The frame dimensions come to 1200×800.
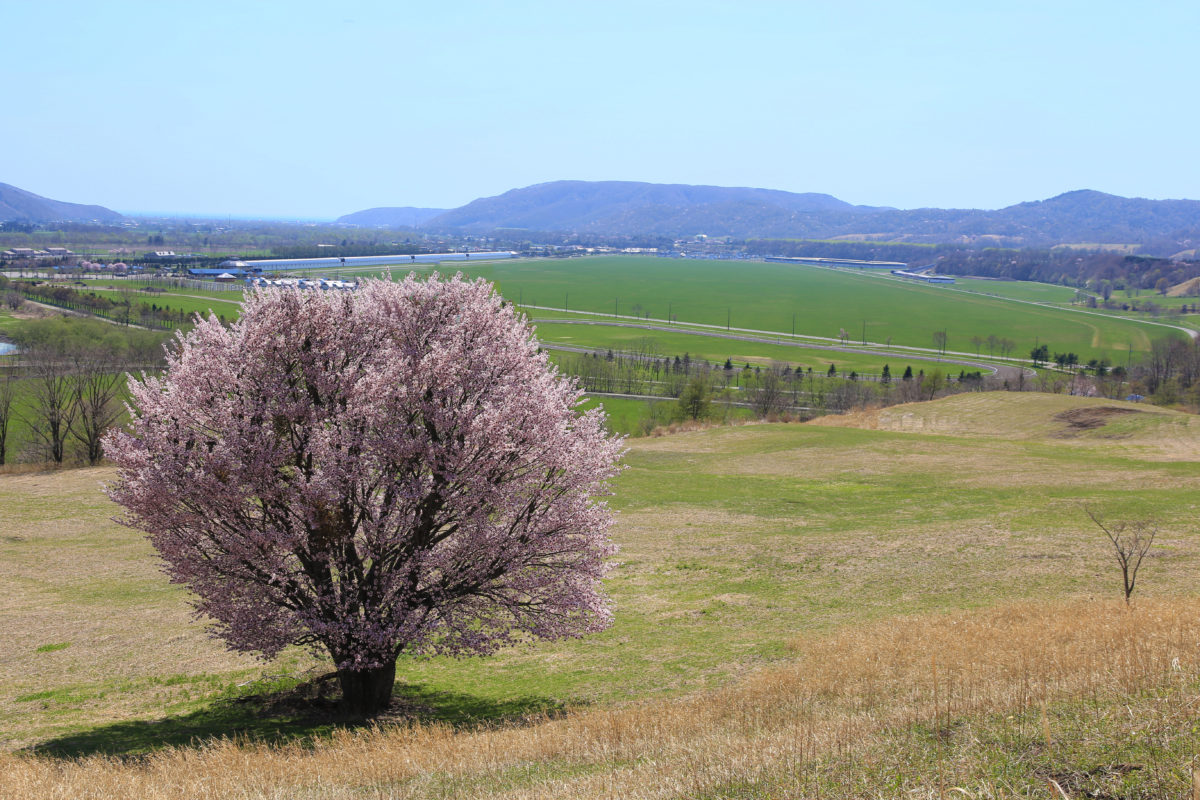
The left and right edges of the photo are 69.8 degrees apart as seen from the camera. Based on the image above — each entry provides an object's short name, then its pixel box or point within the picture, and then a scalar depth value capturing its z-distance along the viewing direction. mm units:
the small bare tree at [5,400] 65175
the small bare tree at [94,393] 63281
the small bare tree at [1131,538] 21766
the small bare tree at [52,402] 64000
